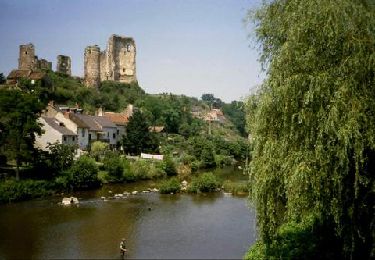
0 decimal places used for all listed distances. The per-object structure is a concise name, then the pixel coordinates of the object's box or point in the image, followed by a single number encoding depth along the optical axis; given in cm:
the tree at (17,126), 4434
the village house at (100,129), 6850
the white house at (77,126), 6382
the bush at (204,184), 5053
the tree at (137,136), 7006
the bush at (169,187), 4944
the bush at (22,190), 4125
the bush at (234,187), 5097
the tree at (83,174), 4838
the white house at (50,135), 5928
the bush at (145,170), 5756
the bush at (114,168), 5459
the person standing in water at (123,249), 2633
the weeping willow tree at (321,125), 1497
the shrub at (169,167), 6241
